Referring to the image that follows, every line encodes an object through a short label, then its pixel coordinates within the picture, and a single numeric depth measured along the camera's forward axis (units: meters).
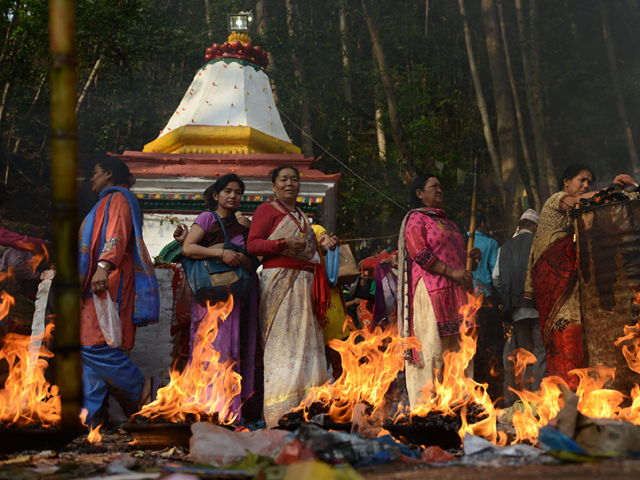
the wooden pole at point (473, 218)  4.73
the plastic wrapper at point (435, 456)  2.84
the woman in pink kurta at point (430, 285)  4.27
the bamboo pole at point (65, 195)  2.07
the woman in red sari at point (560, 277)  4.57
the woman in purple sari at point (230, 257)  4.39
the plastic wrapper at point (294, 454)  2.58
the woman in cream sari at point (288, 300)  4.23
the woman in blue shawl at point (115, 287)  3.98
